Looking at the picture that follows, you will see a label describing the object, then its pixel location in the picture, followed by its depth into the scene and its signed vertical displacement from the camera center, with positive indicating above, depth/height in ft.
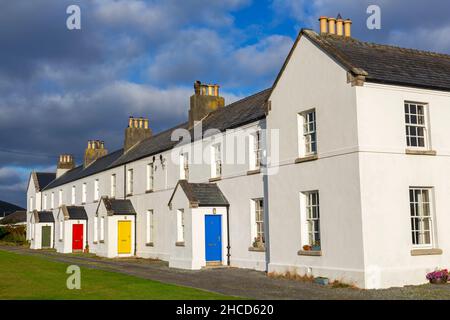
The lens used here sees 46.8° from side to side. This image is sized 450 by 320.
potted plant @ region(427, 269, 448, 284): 55.26 -6.41
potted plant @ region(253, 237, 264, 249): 75.52 -3.33
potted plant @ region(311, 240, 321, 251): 61.44 -3.20
